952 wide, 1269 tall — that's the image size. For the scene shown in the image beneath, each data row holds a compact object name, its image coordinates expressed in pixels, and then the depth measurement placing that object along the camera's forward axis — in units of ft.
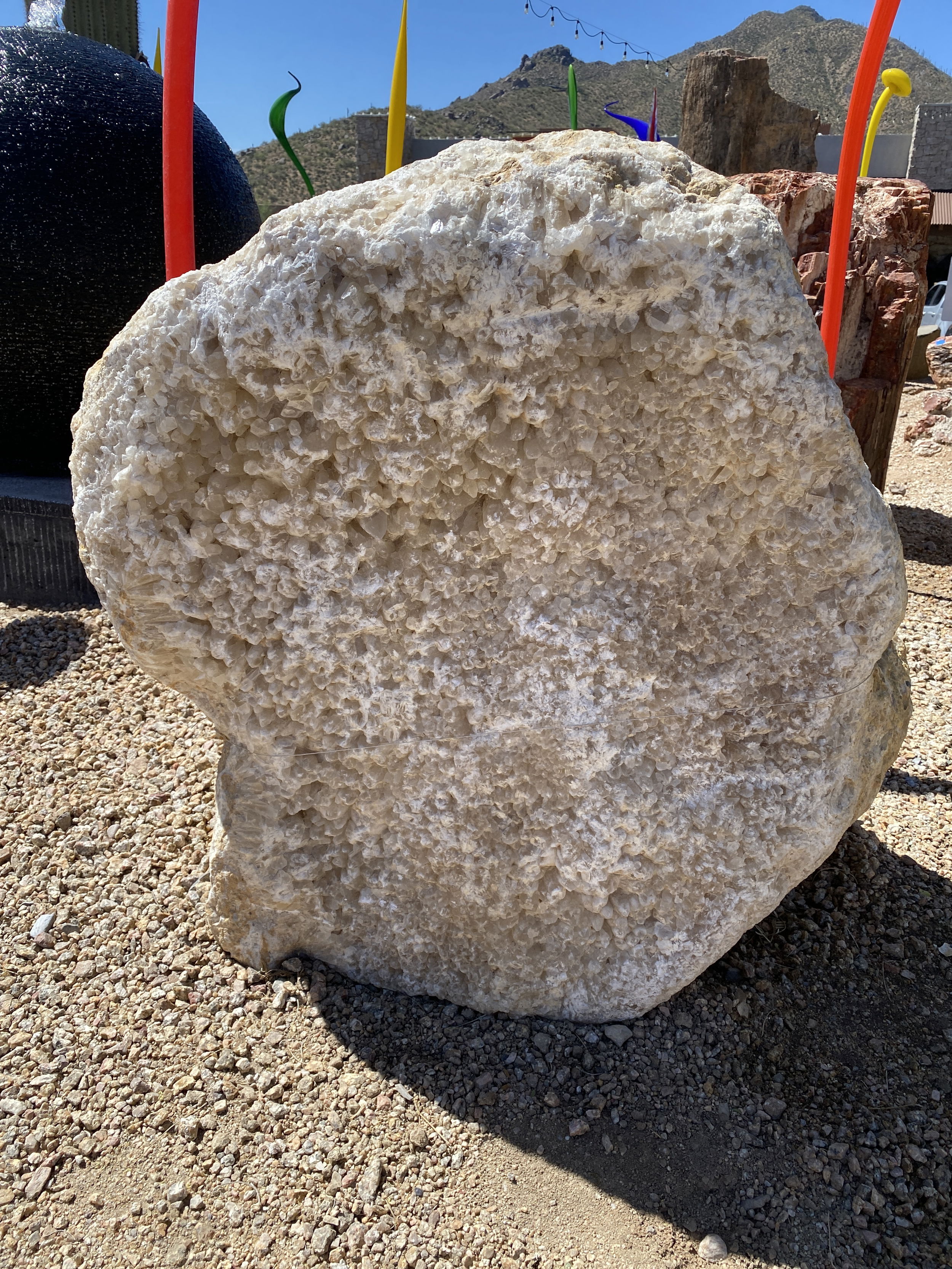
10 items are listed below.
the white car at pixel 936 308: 37.99
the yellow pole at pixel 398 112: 9.46
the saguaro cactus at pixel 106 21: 17.92
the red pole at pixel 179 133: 5.92
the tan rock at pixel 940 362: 22.62
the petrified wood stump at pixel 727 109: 23.98
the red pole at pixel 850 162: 6.68
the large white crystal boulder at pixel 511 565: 4.21
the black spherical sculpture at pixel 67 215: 10.81
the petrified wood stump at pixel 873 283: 13.79
